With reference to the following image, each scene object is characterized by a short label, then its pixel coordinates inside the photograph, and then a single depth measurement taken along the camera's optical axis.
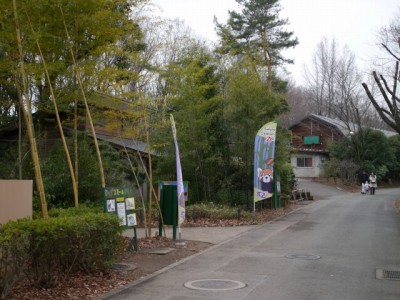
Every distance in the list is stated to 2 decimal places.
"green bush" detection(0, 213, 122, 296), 6.02
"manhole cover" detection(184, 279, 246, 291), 7.38
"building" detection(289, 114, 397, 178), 47.53
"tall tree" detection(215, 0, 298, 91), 37.19
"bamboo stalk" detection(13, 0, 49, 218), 7.77
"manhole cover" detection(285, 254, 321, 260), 10.06
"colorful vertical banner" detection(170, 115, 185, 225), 11.69
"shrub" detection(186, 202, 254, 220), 17.14
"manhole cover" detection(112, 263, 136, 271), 8.77
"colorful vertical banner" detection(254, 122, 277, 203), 18.25
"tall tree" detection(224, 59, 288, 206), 18.88
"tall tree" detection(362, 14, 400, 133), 19.95
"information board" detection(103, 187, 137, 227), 9.71
